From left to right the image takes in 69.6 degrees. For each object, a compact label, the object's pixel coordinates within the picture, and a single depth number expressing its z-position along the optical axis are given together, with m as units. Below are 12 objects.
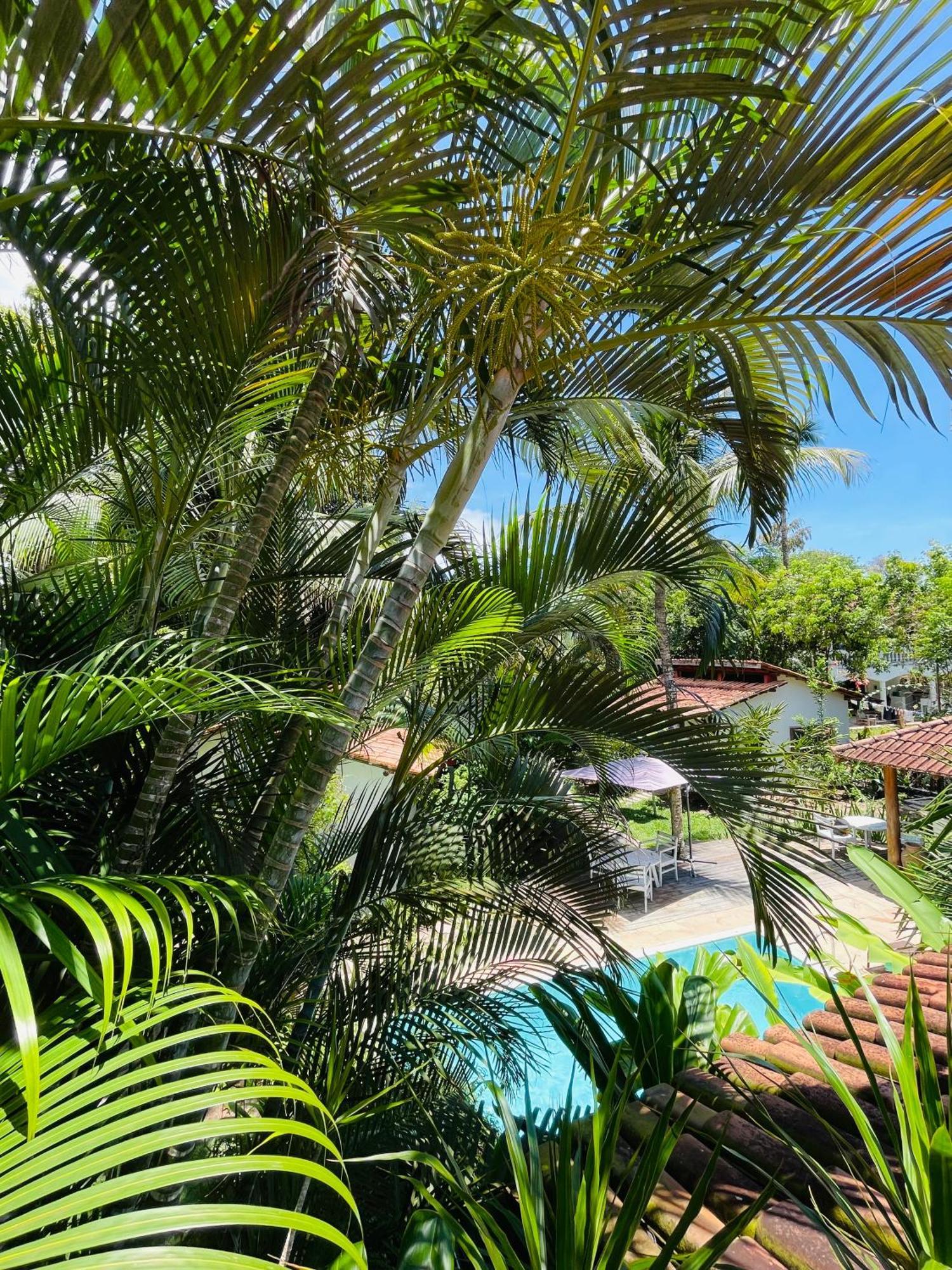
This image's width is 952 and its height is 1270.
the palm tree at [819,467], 15.28
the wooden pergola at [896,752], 8.27
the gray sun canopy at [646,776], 8.00
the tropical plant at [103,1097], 0.65
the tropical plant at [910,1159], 1.12
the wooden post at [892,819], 8.59
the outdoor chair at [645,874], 8.27
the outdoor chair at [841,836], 10.70
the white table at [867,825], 10.30
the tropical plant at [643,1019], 2.48
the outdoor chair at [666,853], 9.26
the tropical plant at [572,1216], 1.08
